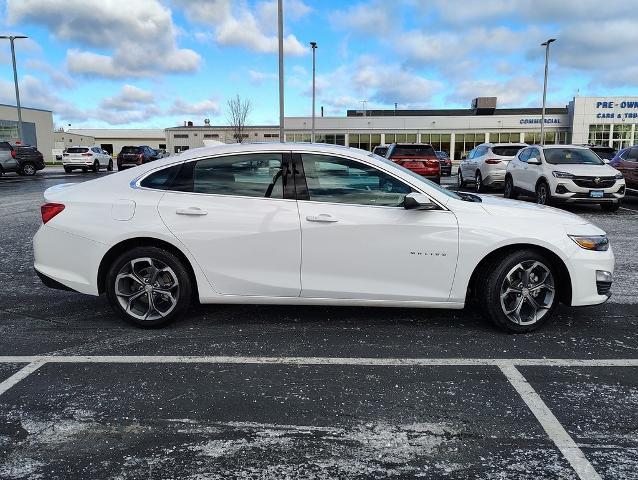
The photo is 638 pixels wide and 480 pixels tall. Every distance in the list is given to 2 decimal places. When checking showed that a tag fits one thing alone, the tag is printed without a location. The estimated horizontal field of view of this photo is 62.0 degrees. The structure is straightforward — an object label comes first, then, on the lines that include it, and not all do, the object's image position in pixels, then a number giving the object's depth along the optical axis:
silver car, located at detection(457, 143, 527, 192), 17.30
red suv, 18.77
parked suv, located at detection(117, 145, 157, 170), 32.88
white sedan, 4.24
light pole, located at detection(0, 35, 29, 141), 35.19
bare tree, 48.51
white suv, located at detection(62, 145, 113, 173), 32.94
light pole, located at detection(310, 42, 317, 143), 38.44
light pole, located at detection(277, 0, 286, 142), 17.56
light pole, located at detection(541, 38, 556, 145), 37.55
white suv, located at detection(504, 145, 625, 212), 12.02
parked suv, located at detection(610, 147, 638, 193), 14.16
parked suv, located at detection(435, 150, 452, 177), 31.26
